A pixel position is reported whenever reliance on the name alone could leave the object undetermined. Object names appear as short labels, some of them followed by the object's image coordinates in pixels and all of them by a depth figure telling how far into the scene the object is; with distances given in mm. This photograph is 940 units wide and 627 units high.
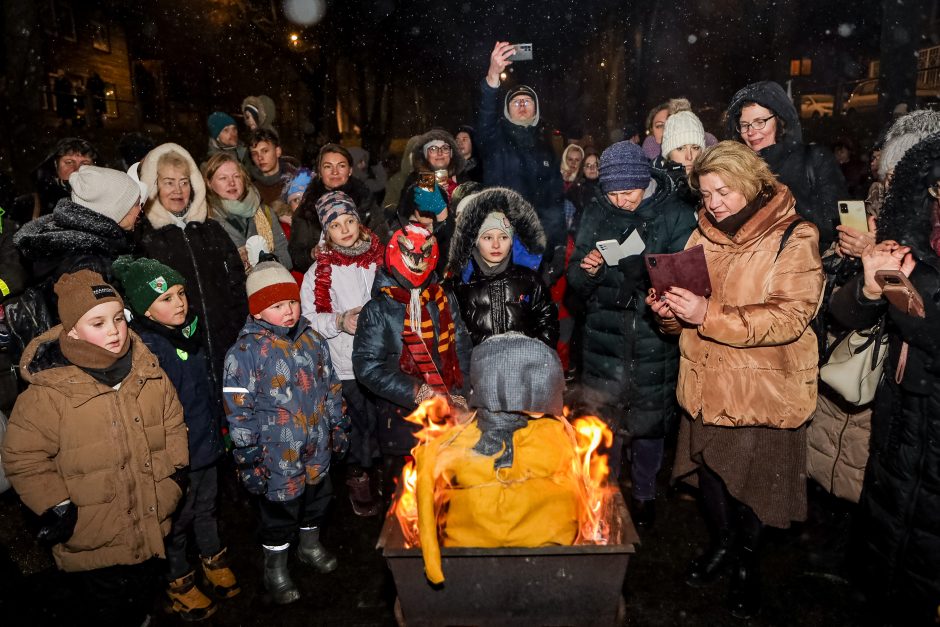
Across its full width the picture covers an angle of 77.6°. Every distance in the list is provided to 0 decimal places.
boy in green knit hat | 3336
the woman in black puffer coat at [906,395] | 2738
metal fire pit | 2283
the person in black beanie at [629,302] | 3875
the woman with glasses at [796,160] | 3828
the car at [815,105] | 21844
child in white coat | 4242
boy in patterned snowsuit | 3322
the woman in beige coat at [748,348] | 2869
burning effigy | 2469
